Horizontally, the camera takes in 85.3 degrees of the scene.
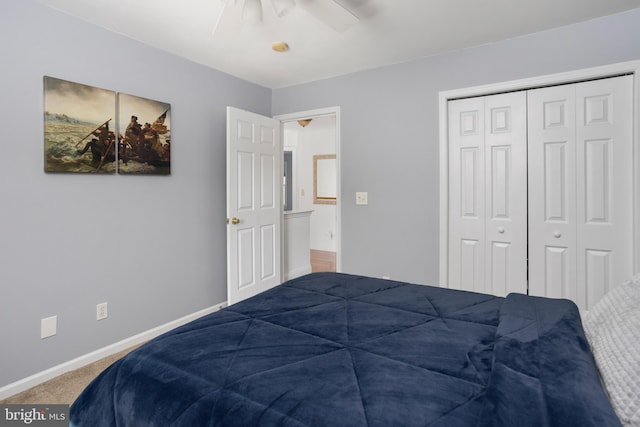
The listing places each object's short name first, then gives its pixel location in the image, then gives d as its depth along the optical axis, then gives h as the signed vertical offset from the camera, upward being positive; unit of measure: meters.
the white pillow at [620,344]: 0.80 -0.39
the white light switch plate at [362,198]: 3.46 +0.12
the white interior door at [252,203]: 3.20 +0.07
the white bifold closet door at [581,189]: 2.43 +0.15
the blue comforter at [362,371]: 0.82 -0.47
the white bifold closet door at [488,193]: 2.78 +0.14
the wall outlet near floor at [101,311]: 2.52 -0.73
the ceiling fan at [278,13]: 1.81 +1.08
